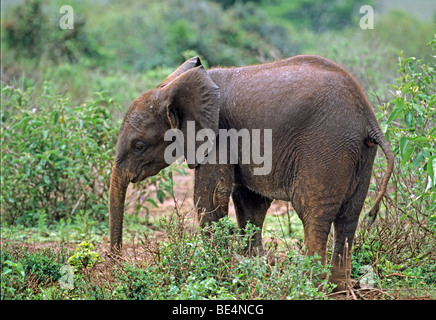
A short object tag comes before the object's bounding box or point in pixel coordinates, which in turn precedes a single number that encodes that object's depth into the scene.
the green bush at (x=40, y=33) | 18.70
